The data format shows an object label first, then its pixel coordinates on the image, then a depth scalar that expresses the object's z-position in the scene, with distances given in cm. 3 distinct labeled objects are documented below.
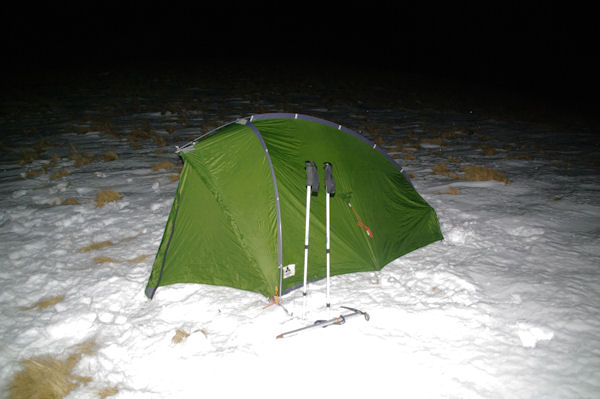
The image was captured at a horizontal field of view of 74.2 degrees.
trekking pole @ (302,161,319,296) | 345
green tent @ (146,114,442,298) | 409
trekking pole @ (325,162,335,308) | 347
